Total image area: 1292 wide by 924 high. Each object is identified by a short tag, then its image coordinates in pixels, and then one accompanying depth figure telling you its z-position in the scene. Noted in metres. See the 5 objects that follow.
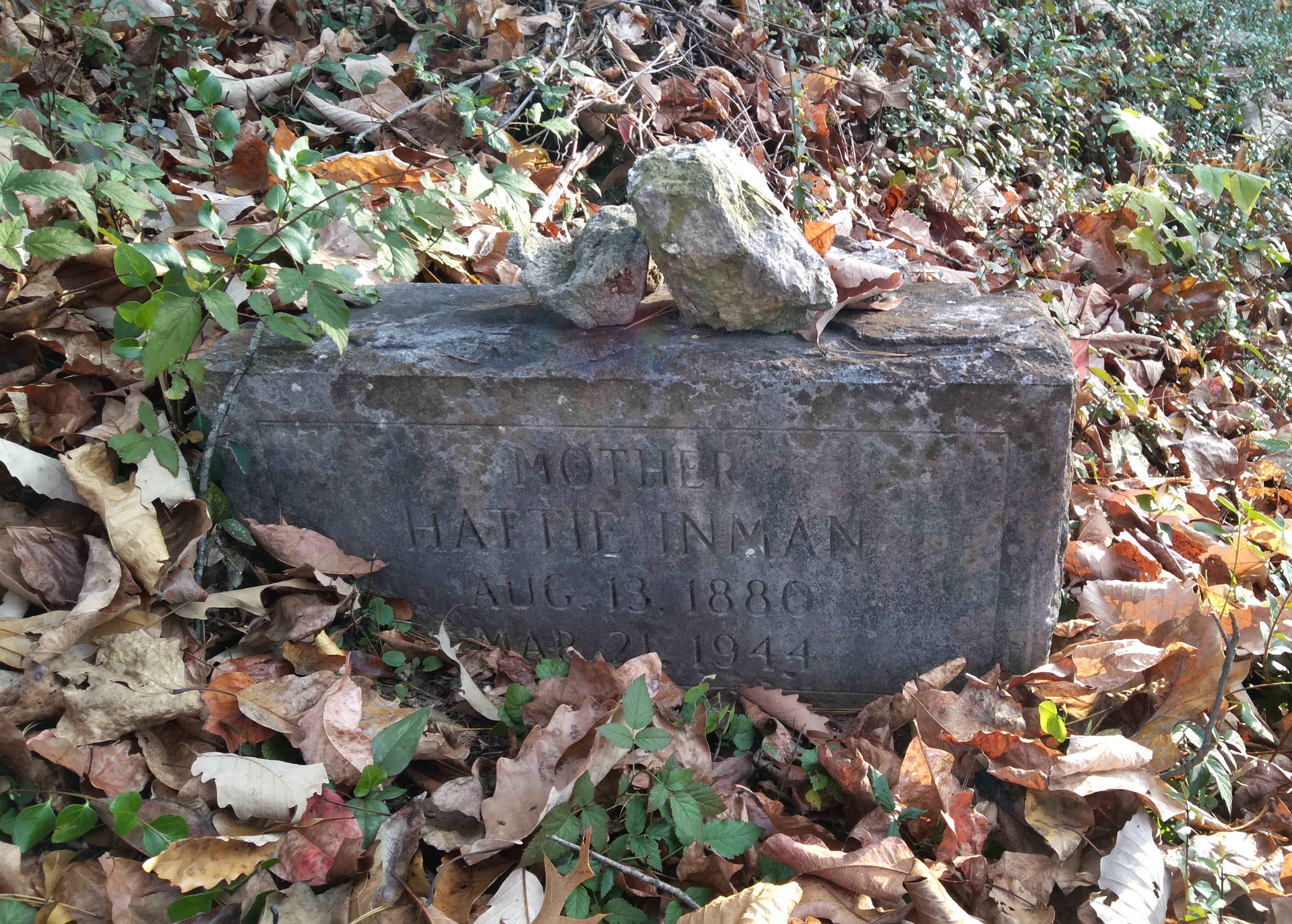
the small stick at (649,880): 0.52
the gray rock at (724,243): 0.59
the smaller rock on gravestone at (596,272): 0.63
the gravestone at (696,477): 0.62
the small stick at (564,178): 0.98
